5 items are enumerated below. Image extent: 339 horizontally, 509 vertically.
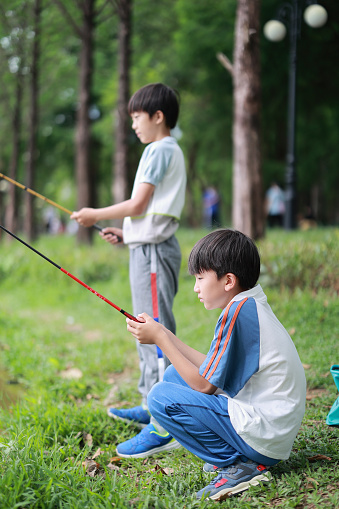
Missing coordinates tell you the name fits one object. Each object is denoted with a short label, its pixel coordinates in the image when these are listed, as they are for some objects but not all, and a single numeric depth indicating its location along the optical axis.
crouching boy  2.17
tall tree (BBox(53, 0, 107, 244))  11.59
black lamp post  9.56
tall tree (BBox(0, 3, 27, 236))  12.87
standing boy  3.04
